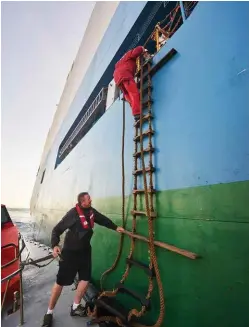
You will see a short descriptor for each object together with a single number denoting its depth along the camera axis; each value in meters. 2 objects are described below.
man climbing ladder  3.14
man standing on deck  2.93
